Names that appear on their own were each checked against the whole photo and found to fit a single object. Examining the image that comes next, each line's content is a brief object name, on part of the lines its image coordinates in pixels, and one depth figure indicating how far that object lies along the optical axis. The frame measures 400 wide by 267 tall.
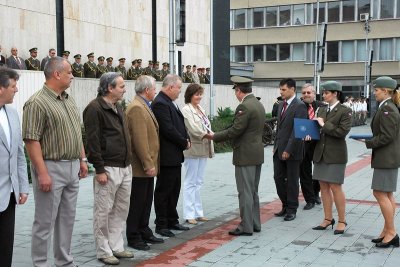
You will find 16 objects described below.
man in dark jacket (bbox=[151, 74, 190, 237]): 6.43
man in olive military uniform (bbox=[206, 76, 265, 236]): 6.55
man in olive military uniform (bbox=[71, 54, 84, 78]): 18.28
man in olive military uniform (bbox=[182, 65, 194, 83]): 24.39
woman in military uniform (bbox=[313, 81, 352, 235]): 6.62
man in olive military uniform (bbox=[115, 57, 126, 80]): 21.17
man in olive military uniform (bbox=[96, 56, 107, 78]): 19.52
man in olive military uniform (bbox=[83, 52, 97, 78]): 19.08
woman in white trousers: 7.15
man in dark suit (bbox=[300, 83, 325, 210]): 8.45
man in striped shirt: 4.60
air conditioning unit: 41.19
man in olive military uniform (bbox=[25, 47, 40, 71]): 16.86
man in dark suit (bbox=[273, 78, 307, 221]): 7.51
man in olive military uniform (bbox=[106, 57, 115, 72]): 20.31
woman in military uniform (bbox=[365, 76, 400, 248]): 5.98
